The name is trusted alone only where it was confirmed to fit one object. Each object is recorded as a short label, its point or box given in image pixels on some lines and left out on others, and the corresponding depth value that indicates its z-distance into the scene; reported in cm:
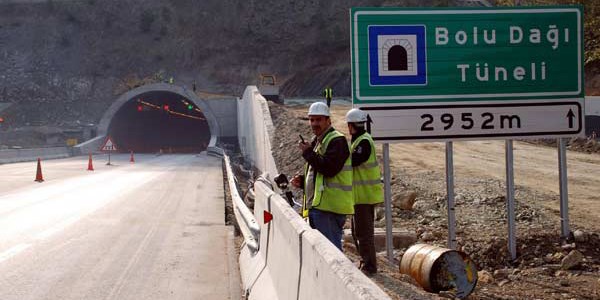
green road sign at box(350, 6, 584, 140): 1104
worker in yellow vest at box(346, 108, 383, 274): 787
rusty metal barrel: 868
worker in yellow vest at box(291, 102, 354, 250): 722
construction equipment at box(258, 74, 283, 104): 5947
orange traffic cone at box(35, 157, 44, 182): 2726
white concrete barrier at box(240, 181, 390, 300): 379
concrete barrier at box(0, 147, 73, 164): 4431
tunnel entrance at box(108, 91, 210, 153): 6750
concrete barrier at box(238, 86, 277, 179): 2450
